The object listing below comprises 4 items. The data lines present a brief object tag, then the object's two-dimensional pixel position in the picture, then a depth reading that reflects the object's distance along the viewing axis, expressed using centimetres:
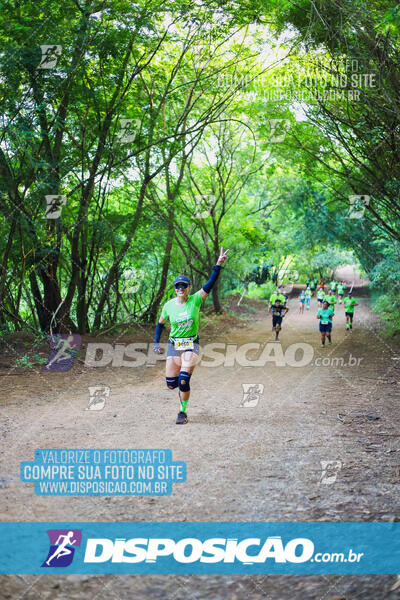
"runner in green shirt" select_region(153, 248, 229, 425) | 758
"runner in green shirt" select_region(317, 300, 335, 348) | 1642
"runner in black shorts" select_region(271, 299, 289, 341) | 1856
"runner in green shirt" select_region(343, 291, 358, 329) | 2045
